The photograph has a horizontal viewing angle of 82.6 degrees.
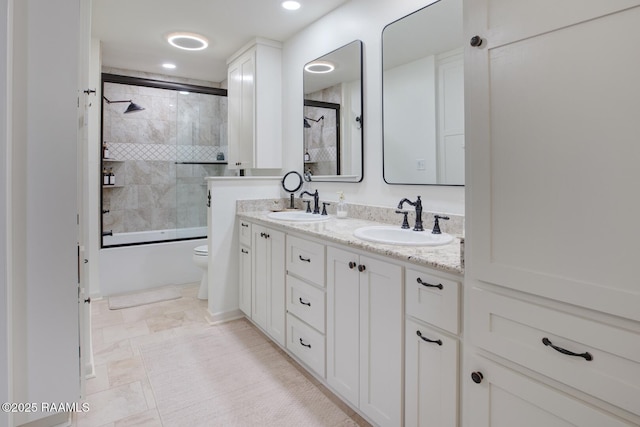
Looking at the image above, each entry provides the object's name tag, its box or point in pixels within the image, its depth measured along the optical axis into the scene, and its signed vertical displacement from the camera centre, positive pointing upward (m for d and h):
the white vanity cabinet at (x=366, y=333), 1.47 -0.54
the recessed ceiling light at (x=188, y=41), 3.26 +1.60
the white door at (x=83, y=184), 1.71 +0.15
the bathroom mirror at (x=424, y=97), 1.89 +0.65
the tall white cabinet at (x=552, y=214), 0.81 +0.00
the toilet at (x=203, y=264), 3.39 -0.48
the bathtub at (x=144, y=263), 3.54 -0.52
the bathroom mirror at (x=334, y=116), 2.52 +0.73
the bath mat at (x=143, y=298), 3.30 -0.81
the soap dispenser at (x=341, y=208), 2.58 +0.03
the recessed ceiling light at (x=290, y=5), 2.62 +1.52
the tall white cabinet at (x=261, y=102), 3.31 +1.03
